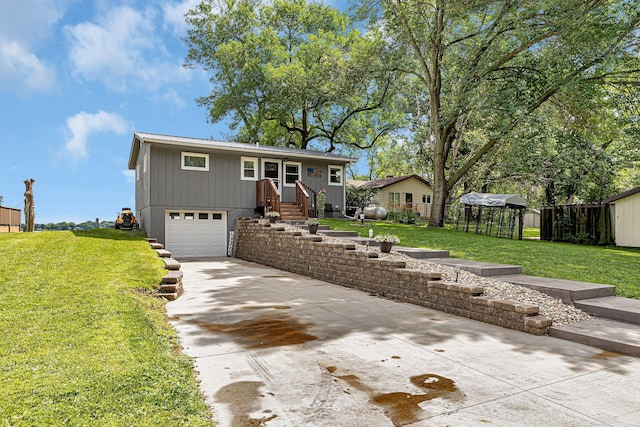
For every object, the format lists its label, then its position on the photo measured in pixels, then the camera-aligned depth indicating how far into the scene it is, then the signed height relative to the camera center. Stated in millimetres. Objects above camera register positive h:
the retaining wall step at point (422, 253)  8600 -889
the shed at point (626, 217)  14430 -63
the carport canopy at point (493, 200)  16219 +626
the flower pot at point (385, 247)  8438 -733
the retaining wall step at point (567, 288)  5637 -1128
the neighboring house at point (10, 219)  15870 -358
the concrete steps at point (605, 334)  4090 -1379
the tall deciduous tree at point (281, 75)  22469 +8521
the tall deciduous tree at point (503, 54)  12688 +5945
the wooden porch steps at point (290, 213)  13870 -3
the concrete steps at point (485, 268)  6973 -1006
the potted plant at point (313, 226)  10680 -359
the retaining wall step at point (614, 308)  5004 -1263
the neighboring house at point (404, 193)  29422 +1670
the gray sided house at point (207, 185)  13500 +1034
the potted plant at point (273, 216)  12531 -106
